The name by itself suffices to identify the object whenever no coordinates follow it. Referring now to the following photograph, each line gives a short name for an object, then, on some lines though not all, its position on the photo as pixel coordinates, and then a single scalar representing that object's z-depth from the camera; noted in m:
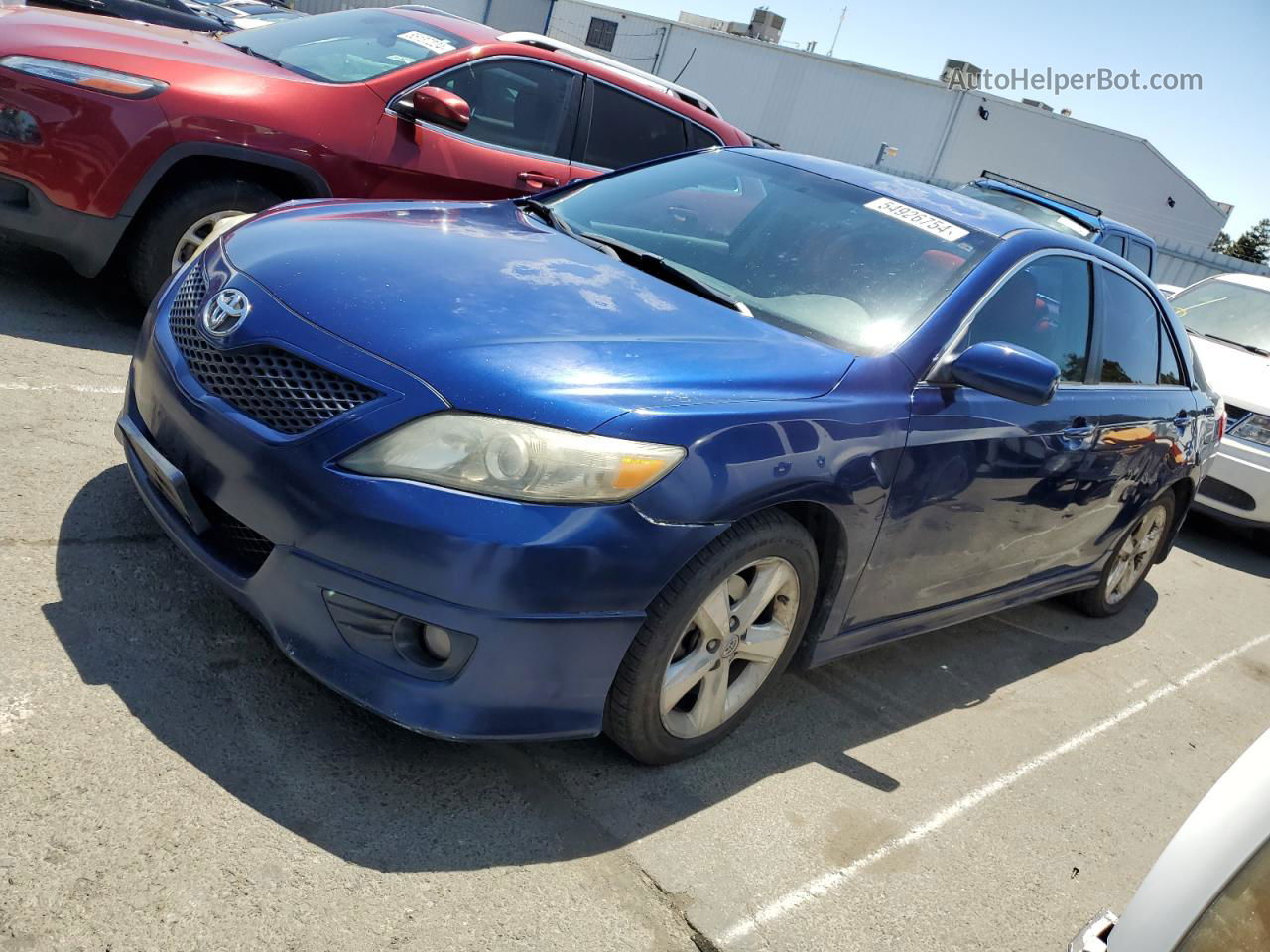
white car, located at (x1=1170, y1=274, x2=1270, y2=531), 7.65
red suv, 4.66
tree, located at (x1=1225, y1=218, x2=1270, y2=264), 74.88
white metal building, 33.69
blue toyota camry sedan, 2.50
